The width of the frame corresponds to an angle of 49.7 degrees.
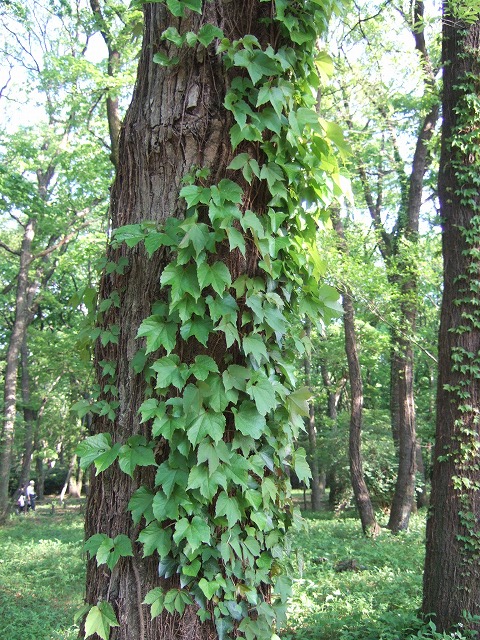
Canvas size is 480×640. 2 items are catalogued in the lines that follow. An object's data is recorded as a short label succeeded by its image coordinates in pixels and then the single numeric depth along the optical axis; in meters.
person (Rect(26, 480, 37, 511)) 20.17
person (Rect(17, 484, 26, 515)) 19.43
